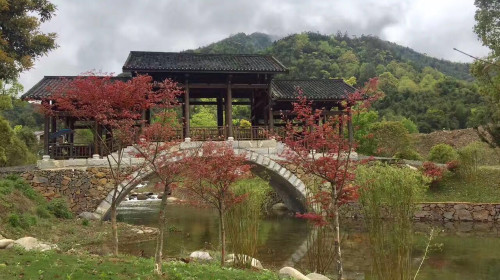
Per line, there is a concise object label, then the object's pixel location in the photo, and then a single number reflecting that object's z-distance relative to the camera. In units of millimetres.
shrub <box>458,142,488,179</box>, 20234
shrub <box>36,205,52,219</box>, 13721
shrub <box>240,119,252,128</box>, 36969
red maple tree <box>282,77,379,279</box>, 7871
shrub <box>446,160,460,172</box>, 20594
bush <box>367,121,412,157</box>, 29125
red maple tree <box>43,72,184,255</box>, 9430
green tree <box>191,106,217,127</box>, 40156
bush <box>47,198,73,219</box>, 14609
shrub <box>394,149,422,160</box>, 26412
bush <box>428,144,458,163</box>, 24922
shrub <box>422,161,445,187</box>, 18906
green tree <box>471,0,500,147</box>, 20172
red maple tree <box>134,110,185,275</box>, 7086
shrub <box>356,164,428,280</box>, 7359
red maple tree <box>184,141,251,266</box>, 8648
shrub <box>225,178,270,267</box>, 9398
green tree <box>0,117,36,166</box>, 23397
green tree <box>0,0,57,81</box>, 16703
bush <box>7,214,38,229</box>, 11234
